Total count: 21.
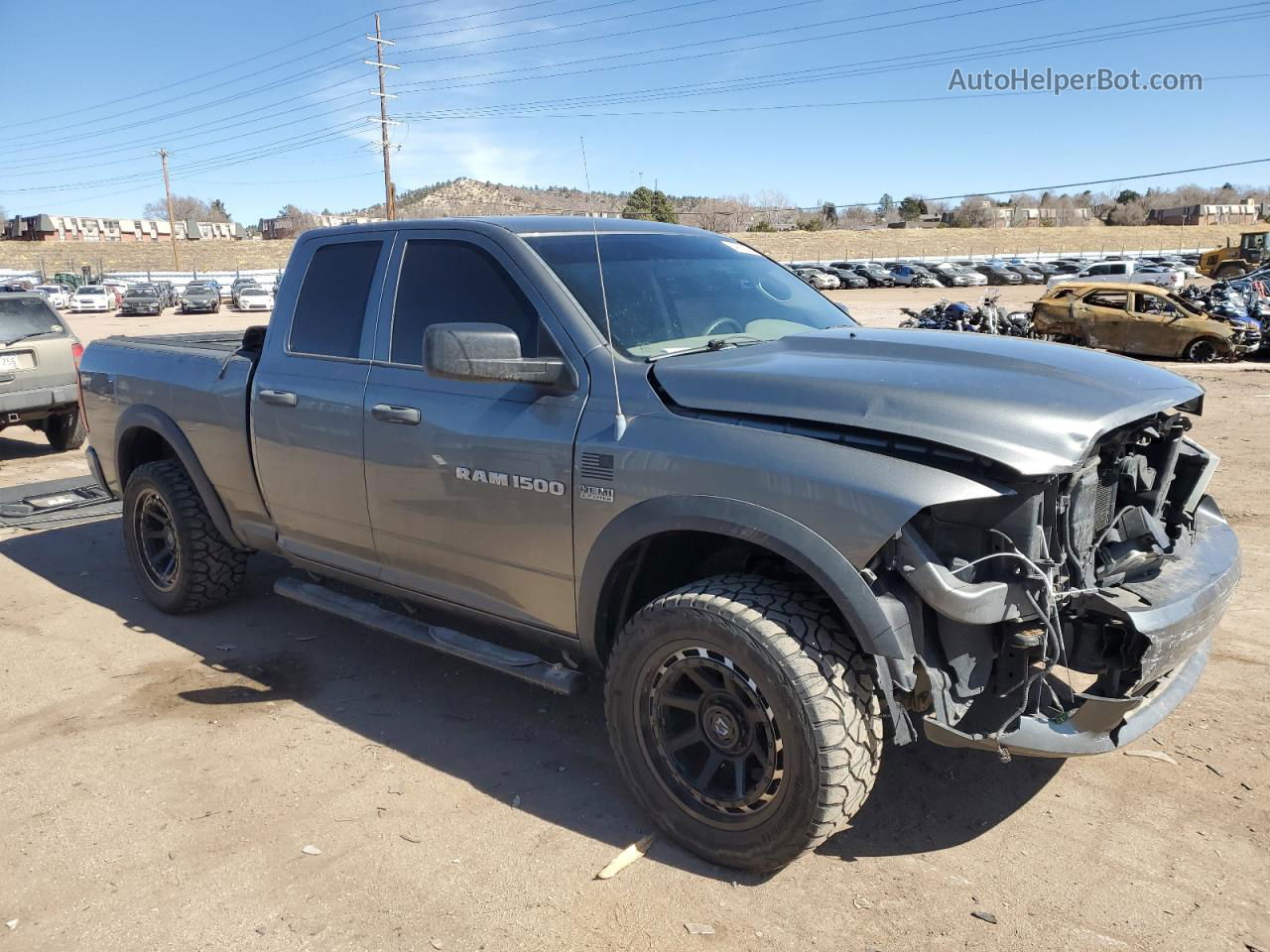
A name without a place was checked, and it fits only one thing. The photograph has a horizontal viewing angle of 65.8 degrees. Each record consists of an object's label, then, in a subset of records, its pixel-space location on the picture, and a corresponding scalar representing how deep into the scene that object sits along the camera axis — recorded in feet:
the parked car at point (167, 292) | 164.35
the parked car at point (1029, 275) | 195.62
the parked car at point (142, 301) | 151.43
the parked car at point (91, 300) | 160.56
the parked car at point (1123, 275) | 131.64
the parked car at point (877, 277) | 194.18
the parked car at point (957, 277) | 189.88
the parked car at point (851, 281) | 191.52
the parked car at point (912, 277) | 191.62
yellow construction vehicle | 140.87
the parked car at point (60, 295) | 154.84
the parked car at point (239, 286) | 162.65
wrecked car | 60.54
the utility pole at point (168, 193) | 241.14
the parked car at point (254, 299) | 155.94
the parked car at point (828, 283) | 173.71
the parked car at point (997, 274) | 196.34
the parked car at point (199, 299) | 153.58
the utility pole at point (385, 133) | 140.16
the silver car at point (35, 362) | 32.99
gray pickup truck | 8.99
